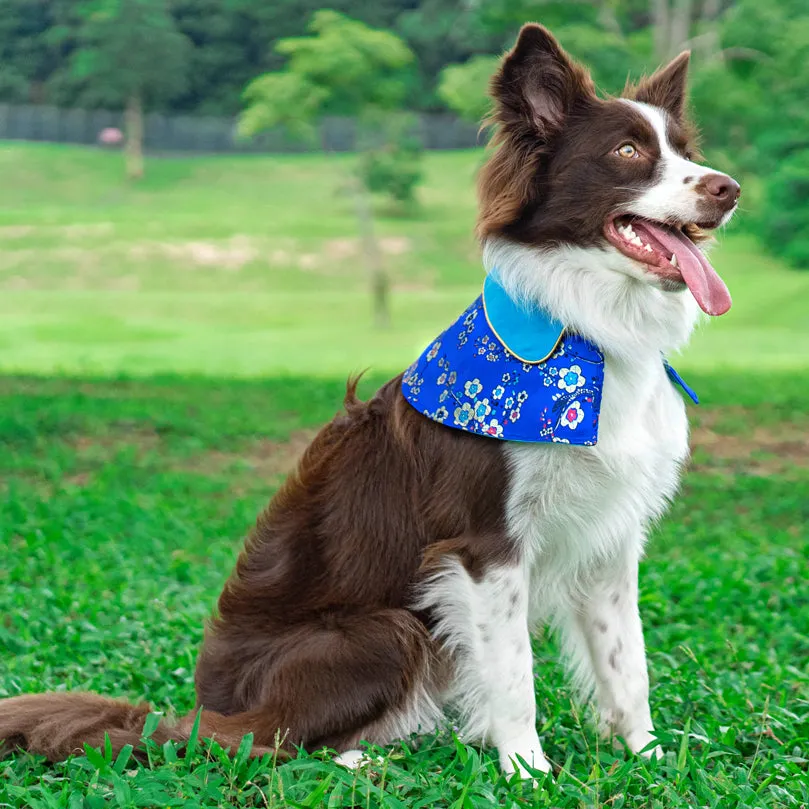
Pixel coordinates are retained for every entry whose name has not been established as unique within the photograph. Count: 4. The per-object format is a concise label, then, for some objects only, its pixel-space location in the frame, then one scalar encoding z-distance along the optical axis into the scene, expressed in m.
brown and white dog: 3.18
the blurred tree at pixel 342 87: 25.78
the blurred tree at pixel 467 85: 18.72
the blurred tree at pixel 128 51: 28.84
